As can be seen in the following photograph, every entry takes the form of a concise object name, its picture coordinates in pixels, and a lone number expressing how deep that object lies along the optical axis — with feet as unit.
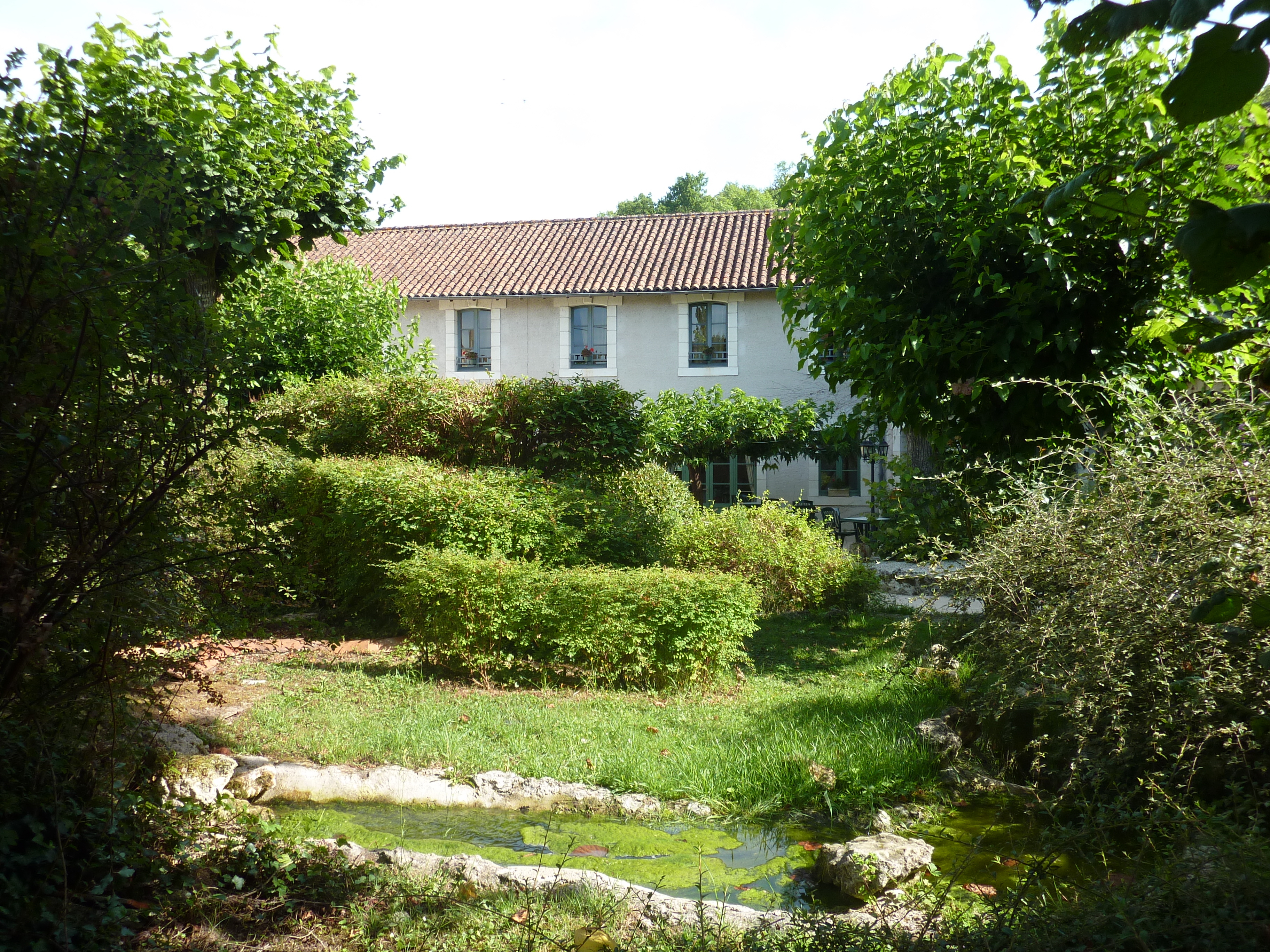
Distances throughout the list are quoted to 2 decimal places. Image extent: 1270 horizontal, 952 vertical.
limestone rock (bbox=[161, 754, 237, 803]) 12.27
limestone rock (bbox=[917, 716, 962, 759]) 17.24
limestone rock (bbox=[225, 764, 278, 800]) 14.30
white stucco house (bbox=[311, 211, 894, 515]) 69.10
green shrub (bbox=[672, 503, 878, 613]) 33.88
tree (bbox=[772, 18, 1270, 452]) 19.99
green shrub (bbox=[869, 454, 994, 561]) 26.81
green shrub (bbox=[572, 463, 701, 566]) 30.76
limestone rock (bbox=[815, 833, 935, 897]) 11.71
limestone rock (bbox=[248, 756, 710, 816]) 15.31
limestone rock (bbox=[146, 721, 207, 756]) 15.75
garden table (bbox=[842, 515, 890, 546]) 45.93
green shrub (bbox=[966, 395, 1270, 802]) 12.03
